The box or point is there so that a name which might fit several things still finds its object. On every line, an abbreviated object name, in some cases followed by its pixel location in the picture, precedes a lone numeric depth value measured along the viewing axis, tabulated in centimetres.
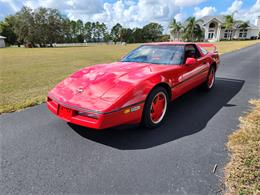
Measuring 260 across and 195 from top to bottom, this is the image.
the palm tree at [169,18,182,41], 4931
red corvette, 226
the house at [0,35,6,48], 4569
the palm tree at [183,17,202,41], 4527
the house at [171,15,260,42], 5706
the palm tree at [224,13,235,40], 5300
